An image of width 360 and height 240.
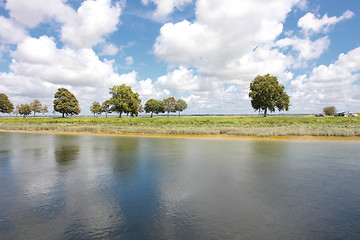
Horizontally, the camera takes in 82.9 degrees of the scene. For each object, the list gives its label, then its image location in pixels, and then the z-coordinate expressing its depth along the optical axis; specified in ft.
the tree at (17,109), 290.09
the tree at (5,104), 241.96
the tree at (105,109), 294.95
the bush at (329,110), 242.15
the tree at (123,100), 203.72
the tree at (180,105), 346.25
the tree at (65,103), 203.38
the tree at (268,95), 163.12
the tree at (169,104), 327.65
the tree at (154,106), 321.11
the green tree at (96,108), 317.24
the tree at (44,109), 286.48
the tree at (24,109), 284.00
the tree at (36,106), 279.49
